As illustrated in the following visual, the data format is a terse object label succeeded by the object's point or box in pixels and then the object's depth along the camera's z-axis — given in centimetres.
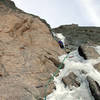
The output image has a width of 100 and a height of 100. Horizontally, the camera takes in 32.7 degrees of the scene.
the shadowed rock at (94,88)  737
